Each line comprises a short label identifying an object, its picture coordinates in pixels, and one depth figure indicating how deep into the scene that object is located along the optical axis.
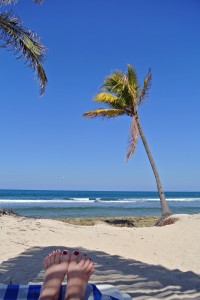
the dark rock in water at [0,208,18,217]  9.64
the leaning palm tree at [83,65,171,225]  14.15
